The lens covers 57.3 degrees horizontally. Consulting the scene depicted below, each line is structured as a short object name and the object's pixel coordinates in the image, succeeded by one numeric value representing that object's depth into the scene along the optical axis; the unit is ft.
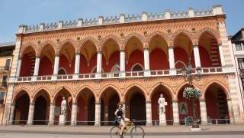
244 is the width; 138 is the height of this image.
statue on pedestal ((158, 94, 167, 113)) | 67.78
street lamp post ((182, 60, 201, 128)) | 53.83
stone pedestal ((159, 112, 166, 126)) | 71.62
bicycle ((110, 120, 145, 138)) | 34.14
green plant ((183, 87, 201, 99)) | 53.83
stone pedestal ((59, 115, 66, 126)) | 78.24
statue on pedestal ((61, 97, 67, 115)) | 74.81
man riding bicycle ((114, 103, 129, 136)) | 34.09
